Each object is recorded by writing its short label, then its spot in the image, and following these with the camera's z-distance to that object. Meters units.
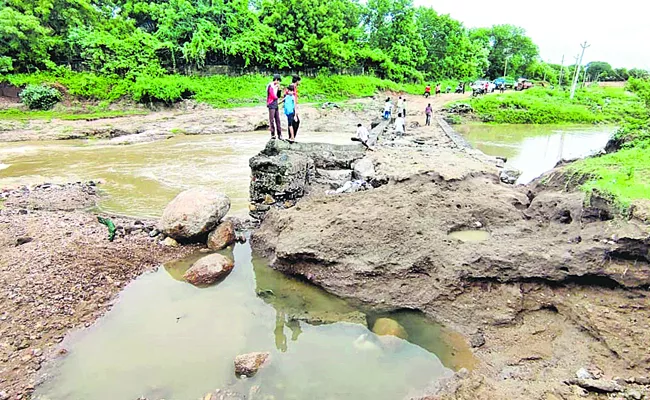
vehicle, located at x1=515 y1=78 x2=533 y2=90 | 39.19
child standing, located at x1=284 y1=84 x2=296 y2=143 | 9.25
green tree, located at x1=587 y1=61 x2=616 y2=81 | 64.38
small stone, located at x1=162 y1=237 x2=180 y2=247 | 6.82
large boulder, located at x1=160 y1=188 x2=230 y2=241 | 6.73
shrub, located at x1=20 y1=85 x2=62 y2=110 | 24.19
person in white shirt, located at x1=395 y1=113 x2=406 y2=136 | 17.12
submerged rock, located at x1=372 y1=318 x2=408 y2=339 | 4.53
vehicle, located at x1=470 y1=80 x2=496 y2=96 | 33.12
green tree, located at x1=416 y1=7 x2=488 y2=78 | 45.75
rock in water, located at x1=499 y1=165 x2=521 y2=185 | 8.77
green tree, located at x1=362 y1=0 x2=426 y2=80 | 41.38
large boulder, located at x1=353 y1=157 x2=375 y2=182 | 8.46
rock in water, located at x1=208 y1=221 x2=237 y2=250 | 6.77
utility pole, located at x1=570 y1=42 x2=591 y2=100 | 31.85
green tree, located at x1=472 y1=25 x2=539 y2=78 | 51.72
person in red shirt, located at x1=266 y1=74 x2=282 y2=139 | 8.75
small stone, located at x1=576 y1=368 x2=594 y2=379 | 3.52
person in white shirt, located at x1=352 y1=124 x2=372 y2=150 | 11.93
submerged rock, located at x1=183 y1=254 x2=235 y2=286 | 5.72
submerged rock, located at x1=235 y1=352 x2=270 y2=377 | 3.94
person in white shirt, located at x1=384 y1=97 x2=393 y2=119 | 21.28
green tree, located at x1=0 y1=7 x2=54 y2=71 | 24.72
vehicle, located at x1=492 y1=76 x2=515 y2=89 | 38.95
